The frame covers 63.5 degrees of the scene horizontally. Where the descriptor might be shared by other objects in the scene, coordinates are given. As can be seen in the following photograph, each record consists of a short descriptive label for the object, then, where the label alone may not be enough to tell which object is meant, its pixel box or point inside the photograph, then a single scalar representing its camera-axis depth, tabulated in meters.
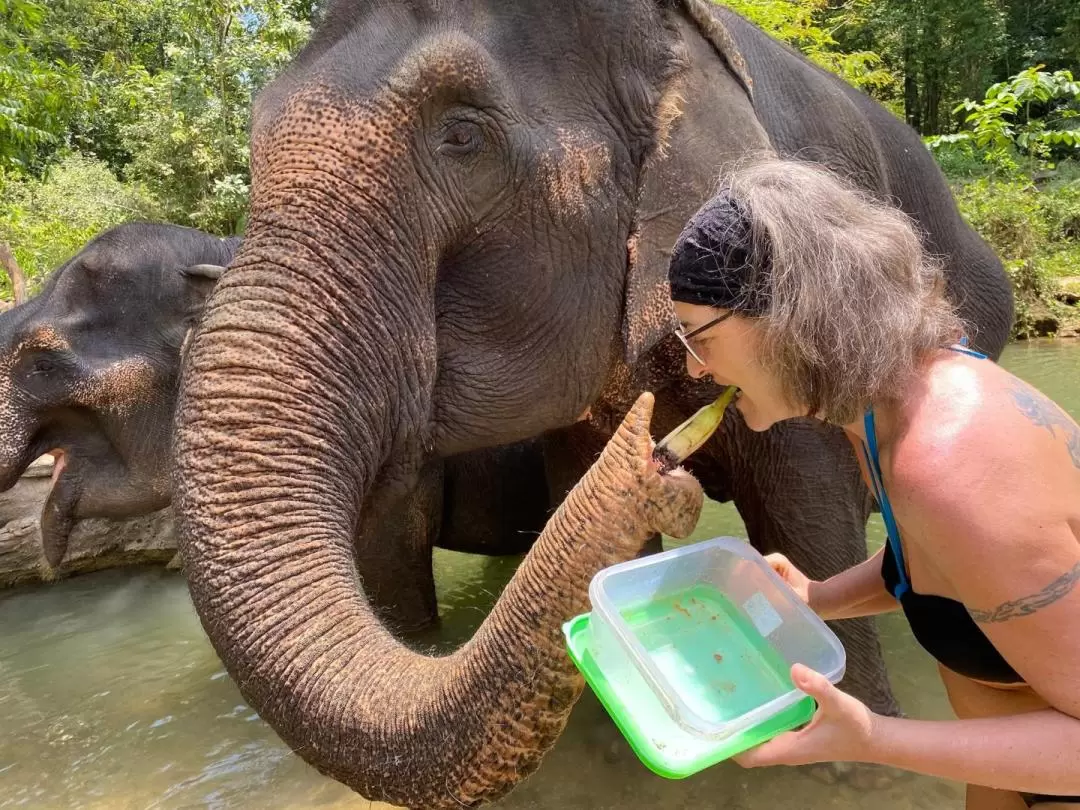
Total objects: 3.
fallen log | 4.97
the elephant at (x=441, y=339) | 1.74
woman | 1.27
